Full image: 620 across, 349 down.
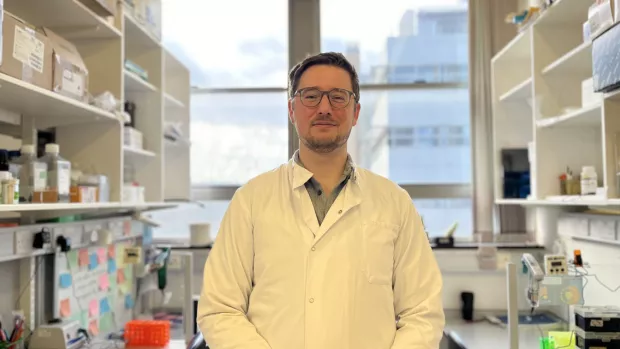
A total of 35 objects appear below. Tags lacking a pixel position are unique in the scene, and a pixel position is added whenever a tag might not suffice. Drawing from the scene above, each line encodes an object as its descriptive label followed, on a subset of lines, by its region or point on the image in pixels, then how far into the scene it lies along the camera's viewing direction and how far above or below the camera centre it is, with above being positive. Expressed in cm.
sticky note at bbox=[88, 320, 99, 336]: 240 -62
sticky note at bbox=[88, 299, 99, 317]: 240 -53
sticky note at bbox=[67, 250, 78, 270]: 222 -27
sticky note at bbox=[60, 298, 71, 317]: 215 -47
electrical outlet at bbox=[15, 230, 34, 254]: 183 -16
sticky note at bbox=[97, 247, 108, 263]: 249 -29
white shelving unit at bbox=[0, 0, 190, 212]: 177 +32
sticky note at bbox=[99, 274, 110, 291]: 250 -42
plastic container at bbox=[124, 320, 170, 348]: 223 -60
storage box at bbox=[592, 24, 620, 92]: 159 +41
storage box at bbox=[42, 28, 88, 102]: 164 +41
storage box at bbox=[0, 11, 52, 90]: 138 +40
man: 125 -16
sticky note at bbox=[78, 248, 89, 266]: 231 -28
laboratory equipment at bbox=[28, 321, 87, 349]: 191 -52
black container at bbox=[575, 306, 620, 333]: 171 -43
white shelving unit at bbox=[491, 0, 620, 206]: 223 +40
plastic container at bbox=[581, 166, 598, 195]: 200 +4
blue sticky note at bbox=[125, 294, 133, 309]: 281 -58
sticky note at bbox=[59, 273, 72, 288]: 214 -35
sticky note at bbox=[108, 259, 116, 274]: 261 -36
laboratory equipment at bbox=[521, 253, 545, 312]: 195 -33
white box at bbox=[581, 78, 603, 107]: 189 +36
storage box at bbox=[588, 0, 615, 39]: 166 +58
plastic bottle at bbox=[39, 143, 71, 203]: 174 +8
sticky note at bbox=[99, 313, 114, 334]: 250 -63
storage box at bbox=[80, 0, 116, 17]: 186 +68
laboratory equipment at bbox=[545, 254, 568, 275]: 200 -29
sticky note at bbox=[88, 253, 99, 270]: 240 -31
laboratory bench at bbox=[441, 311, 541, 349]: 239 -72
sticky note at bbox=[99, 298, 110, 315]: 250 -54
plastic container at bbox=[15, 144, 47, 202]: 164 +6
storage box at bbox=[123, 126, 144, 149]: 241 +27
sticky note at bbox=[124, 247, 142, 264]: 256 -30
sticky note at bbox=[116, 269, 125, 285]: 272 -43
